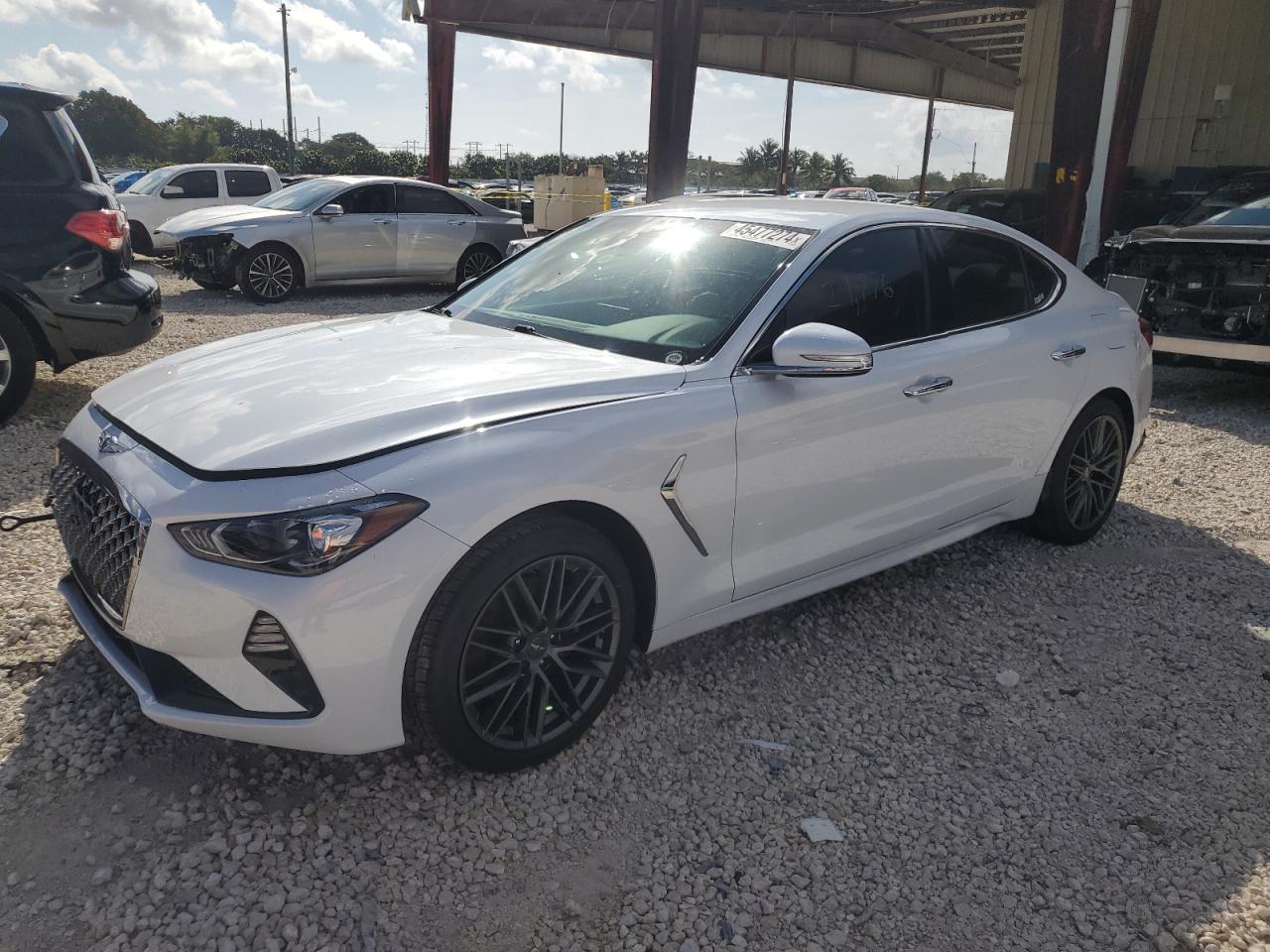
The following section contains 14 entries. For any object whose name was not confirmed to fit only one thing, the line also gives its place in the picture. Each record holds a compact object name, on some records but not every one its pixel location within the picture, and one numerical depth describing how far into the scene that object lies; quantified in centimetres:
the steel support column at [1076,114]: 1347
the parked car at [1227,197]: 905
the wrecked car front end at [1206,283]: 704
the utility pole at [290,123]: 5119
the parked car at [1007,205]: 1479
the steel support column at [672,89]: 1791
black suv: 534
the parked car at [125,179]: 2251
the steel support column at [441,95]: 2219
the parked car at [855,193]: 2773
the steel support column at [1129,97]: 1381
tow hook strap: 361
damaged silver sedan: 1141
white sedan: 227
